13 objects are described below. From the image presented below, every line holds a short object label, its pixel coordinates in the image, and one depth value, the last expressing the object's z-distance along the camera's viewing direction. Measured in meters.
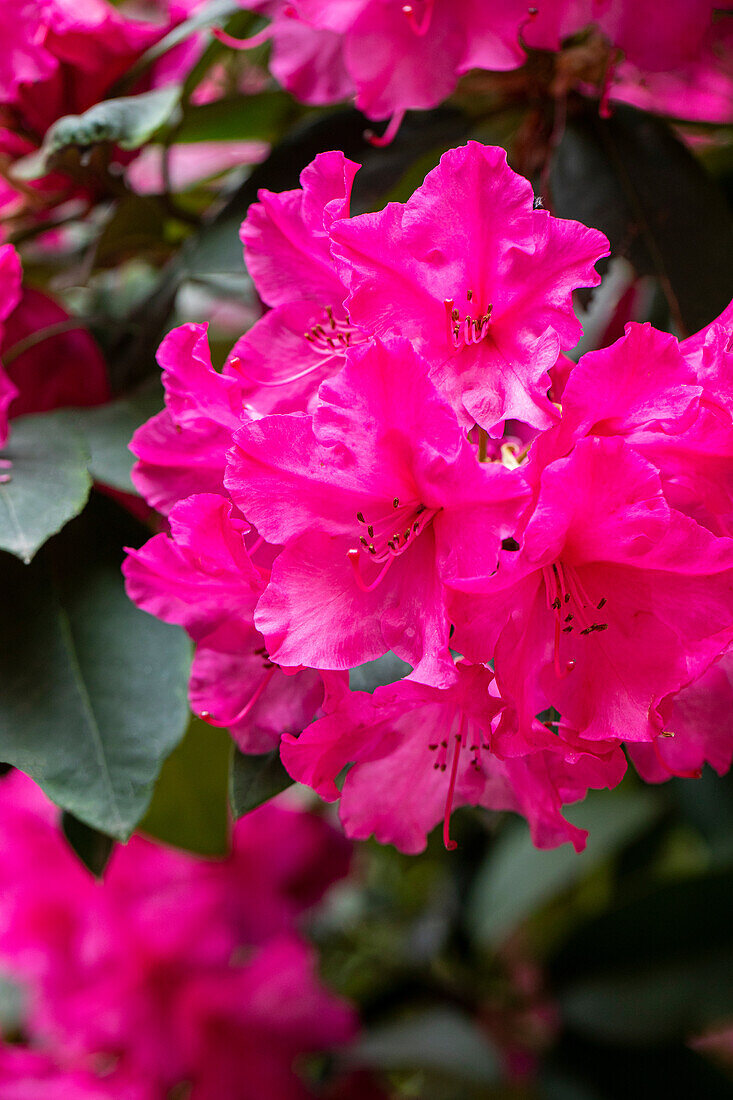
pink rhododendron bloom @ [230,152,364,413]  0.87
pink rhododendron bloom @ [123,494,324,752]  0.86
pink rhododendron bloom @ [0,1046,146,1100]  1.16
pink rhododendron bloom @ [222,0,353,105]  0.95
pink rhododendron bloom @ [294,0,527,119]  0.92
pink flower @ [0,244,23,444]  0.90
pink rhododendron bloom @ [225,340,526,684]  0.81
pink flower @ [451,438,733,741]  0.81
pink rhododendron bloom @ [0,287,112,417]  0.97
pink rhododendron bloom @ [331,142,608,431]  0.82
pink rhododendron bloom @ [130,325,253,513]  0.85
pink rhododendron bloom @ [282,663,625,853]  0.83
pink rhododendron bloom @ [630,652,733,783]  0.86
